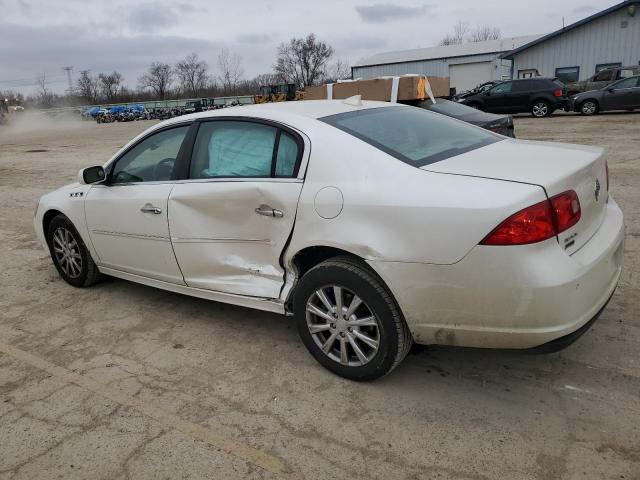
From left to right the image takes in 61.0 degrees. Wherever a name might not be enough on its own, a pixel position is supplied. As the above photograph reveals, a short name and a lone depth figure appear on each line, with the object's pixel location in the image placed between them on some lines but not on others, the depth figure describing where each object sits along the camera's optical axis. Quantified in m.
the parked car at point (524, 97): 20.67
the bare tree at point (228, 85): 89.75
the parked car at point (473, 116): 8.70
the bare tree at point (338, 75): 75.44
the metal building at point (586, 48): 28.77
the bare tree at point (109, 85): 90.94
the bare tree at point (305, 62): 77.69
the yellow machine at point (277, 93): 35.22
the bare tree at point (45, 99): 85.19
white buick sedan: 2.46
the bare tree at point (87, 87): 90.69
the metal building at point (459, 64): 43.25
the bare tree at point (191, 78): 91.69
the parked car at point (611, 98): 19.19
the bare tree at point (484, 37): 82.88
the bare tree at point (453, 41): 84.80
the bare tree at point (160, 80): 89.94
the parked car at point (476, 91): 22.41
